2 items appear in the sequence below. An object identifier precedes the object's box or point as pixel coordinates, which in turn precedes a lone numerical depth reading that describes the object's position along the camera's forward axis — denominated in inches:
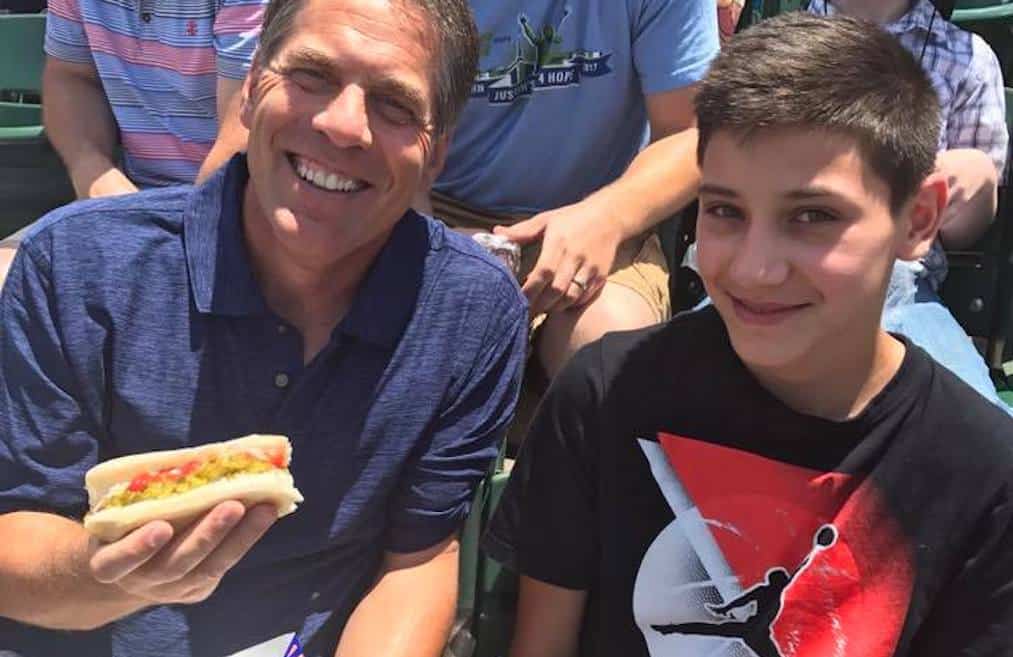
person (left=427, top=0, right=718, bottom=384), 85.4
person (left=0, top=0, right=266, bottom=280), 93.7
